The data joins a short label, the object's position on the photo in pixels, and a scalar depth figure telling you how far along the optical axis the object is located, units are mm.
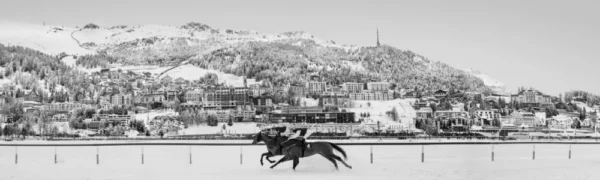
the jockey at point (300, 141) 24219
